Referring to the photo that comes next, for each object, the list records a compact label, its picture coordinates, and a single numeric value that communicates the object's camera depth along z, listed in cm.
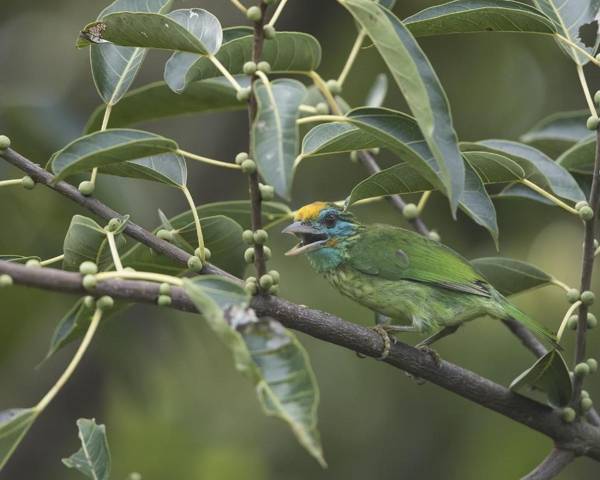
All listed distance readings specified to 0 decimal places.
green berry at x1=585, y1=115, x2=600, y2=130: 548
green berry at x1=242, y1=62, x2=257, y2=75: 427
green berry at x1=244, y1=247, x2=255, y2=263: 512
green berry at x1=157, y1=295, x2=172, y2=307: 432
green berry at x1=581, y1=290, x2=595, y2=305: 555
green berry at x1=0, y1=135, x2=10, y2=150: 498
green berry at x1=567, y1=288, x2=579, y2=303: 581
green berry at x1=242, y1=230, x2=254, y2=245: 464
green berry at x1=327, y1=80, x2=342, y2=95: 670
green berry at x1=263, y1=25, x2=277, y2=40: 432
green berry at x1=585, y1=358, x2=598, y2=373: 579
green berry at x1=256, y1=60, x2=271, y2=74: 431
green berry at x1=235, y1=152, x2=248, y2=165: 434
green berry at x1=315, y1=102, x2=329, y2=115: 675
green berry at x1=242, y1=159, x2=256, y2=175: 424
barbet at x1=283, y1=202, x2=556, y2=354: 706
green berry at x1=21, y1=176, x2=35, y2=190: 514
